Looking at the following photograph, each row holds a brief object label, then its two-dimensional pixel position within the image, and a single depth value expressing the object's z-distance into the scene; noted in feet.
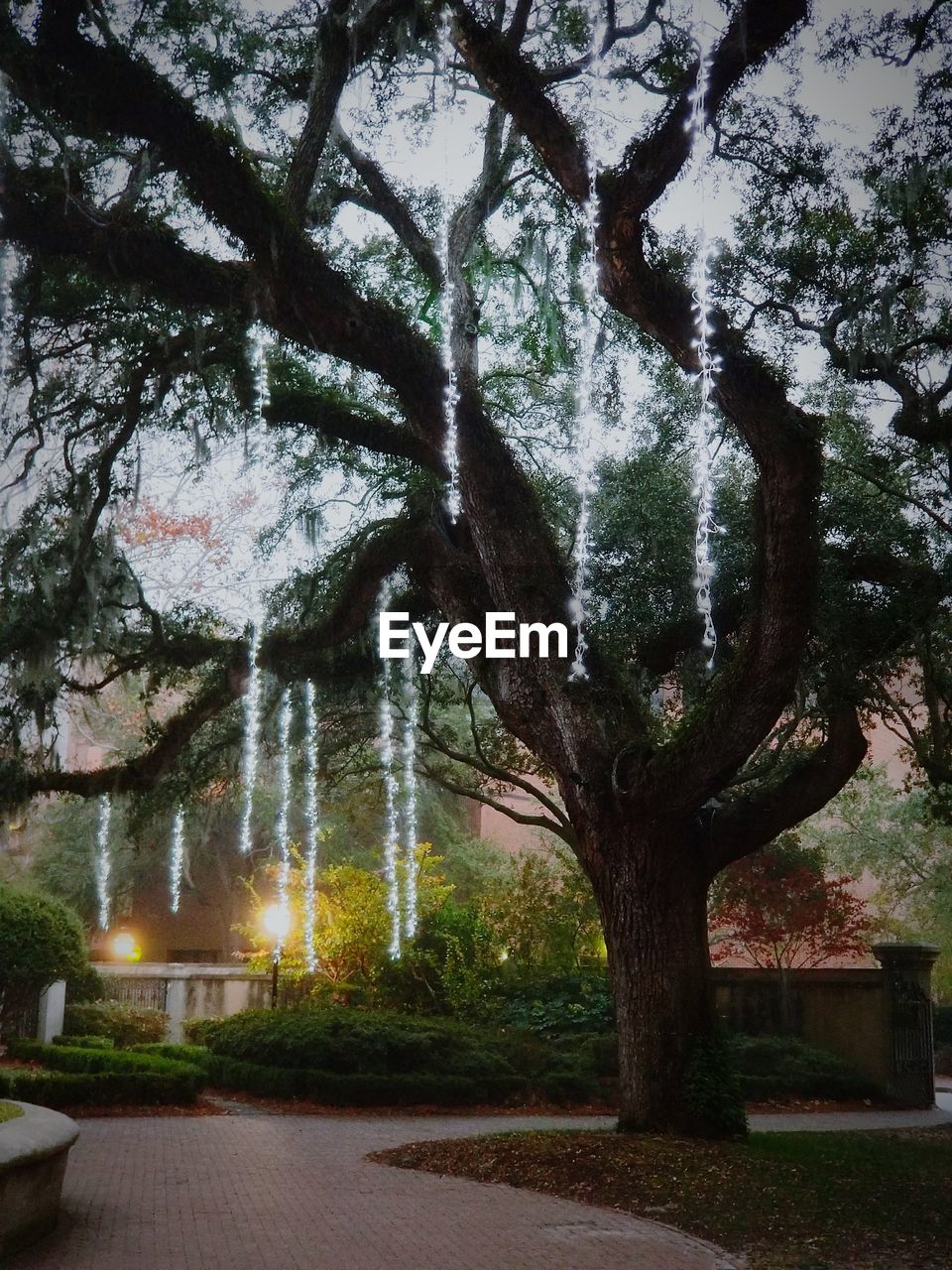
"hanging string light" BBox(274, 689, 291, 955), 47.98
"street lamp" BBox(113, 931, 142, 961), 84.74
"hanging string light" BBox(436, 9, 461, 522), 37.14
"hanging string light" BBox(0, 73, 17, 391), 32.58
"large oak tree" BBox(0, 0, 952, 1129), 30.60
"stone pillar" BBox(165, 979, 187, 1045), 66.23
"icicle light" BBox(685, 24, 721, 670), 28.73
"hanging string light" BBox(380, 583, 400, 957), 55.83
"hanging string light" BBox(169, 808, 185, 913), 94.48
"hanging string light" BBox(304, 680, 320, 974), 50.43
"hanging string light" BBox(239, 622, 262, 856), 41.04
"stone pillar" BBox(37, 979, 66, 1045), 59.72
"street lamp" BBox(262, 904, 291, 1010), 61.98
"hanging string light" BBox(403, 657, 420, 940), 53.88
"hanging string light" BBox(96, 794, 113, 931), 92.65
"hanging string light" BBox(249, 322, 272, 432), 37.99
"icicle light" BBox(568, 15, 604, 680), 35.63
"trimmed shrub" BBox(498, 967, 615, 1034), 58.59
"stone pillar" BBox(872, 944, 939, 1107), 61.36
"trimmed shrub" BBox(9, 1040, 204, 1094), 46.98
